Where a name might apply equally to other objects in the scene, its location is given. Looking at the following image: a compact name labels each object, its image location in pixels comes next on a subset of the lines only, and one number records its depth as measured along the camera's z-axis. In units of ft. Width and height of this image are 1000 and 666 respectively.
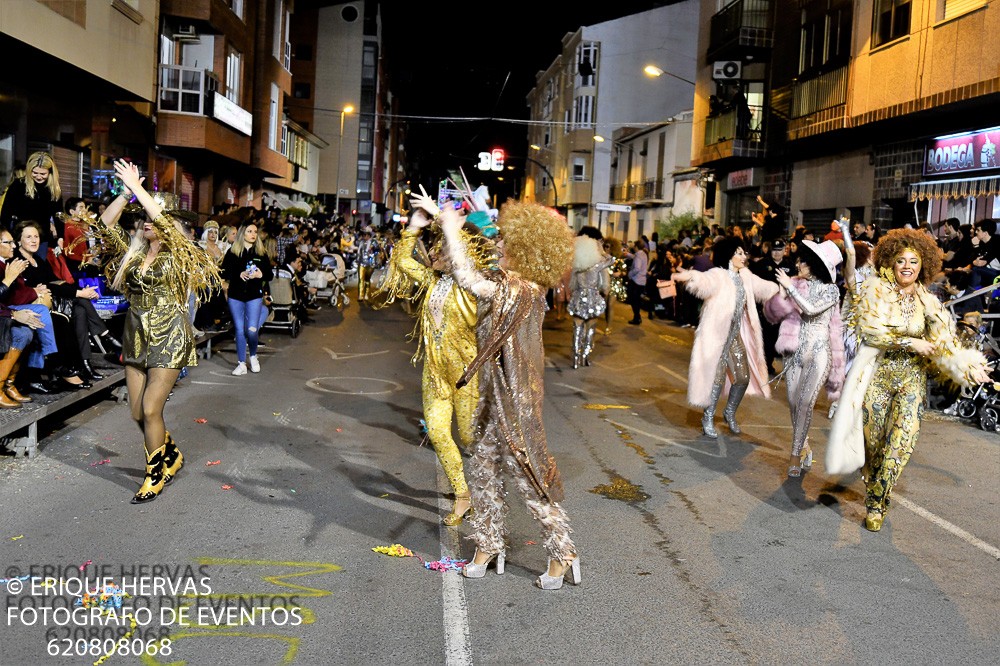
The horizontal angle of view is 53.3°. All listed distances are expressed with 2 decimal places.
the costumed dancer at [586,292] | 48.67
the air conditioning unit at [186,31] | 83.87
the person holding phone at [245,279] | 40.81
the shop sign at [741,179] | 100.44
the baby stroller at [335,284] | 83.87
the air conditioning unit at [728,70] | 106.22
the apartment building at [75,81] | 51.03
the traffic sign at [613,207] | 128.98
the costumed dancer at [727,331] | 32.14
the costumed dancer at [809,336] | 27.02
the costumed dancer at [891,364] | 22.02
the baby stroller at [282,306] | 57.52
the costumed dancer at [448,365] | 20.63
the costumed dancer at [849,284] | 23.58
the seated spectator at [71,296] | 29.55
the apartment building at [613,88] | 200.23
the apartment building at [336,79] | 226.99
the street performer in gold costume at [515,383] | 17.40
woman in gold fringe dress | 22.13
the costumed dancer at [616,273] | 56.39
